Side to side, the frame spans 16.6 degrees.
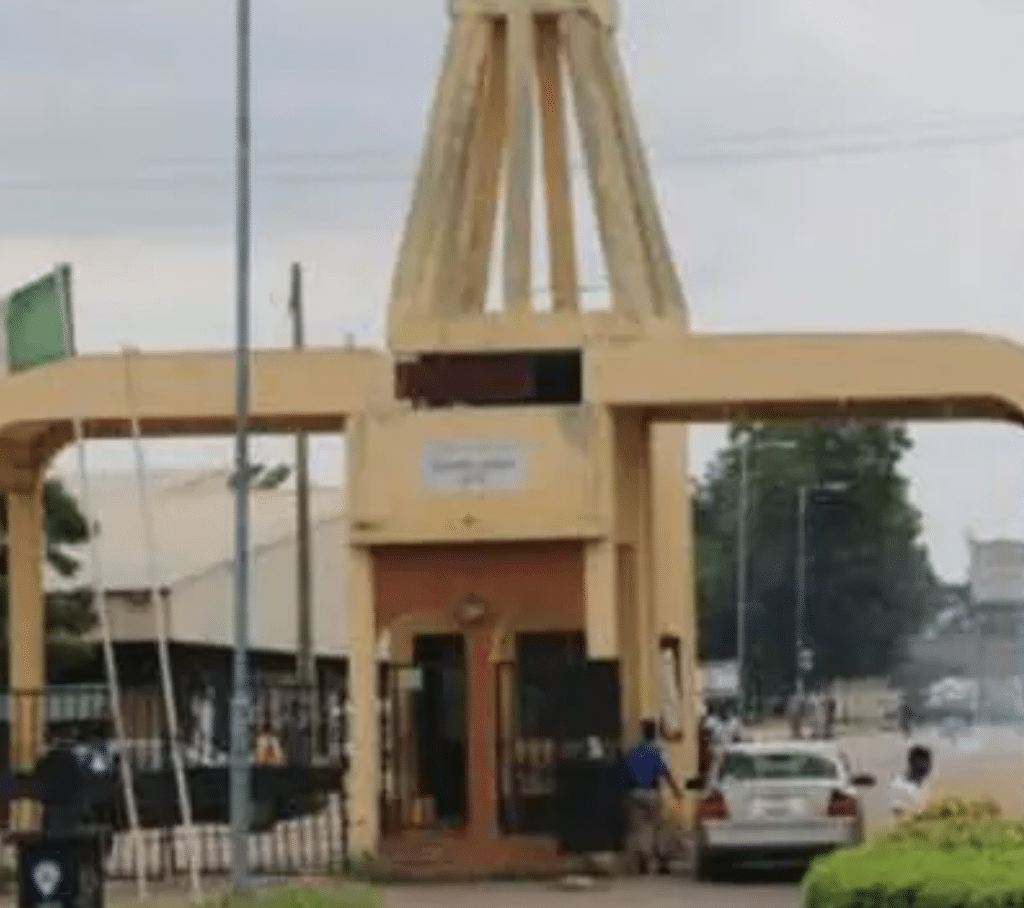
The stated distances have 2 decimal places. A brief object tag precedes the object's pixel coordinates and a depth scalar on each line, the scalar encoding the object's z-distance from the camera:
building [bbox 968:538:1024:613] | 132.00
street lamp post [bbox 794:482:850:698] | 120.38
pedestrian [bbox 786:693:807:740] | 92.08
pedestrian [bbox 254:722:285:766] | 39.97
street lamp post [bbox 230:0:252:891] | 31.97
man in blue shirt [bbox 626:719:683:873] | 35.28
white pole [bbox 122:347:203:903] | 33.38
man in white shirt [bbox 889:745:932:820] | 33.31
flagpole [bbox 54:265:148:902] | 33.34
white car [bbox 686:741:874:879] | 35.03
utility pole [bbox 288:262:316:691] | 57.19
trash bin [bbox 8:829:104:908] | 24.73
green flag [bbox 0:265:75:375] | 35.53
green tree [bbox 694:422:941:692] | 130.88
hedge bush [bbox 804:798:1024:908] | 18.33
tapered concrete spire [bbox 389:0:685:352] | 39.09
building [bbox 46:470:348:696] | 71.75
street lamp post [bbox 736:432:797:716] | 97.31
